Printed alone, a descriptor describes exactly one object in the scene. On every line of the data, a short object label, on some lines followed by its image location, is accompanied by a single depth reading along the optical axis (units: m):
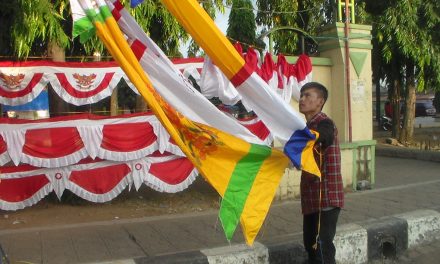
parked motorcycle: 23.01
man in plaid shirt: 3.53
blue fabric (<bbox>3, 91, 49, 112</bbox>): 5.94
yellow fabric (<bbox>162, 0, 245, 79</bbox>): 3.08
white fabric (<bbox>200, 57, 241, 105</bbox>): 6.14
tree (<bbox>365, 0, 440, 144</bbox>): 12.29
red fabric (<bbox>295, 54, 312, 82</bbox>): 7.01
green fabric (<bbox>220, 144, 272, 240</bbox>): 3.25
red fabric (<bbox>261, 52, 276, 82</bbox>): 6.70
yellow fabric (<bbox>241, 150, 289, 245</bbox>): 3.27
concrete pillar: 7.50
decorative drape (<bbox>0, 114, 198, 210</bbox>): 5.63
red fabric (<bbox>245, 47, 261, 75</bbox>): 6.50
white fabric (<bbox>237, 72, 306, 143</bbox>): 3.30
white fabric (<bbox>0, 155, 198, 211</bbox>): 5.72
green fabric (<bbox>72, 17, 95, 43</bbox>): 3.16
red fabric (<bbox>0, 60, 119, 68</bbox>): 5.65
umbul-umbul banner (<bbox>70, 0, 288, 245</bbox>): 3.20
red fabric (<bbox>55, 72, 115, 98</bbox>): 5.81
